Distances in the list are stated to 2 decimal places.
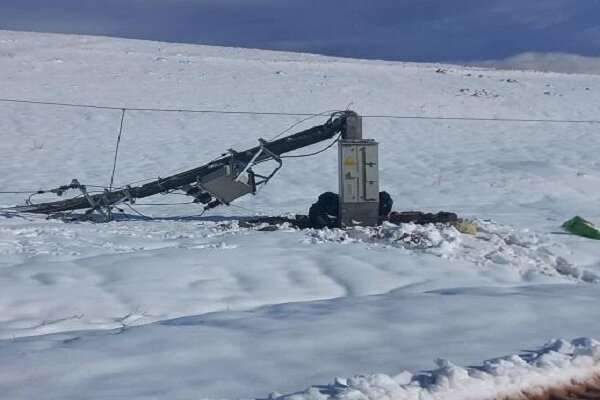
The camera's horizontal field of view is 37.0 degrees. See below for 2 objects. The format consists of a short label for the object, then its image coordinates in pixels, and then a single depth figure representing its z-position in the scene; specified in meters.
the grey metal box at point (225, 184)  11.98
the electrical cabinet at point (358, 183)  10.99
